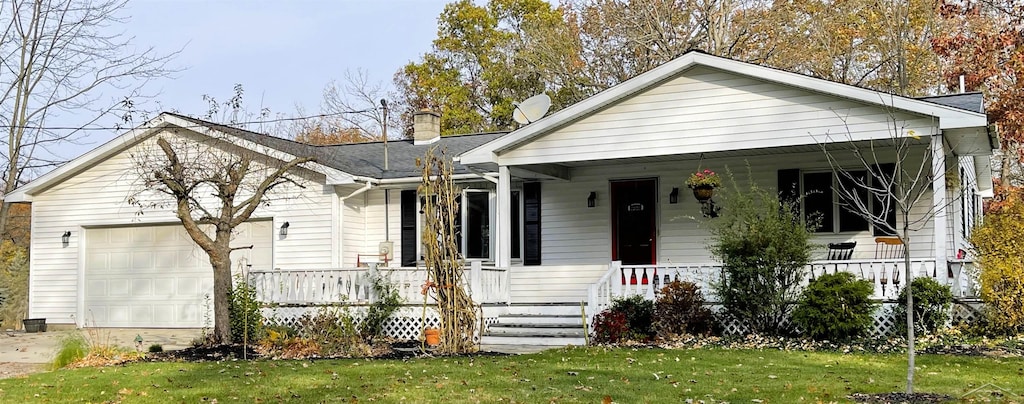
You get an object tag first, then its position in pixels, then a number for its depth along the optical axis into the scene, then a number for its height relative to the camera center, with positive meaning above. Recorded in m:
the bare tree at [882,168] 14.24 +1.14
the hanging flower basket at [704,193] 14.84 +0.79
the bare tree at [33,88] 15.03 +2.68
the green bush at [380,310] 15.02 -0.94
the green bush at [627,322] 13.37 -1.04
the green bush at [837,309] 12.28 -0.82
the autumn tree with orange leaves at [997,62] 20.75 +3.91
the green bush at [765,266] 12.90 -0.28
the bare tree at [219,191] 13.98 +0.83
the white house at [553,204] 13.63 +0.78
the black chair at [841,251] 14.70 -0.11
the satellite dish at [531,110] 16.17 +2.24
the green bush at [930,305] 12.44 -0.78
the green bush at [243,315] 14.80 -1.00
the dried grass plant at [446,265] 12.66 -0.23
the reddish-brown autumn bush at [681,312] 13.28 -0.91
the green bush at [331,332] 13.21 -1.16
